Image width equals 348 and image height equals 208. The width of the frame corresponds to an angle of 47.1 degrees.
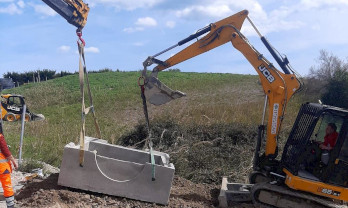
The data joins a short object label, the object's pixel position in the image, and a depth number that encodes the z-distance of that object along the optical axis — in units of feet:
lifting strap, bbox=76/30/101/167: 20.38
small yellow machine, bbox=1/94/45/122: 66.56
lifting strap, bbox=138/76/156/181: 23.38
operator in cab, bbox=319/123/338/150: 22.88
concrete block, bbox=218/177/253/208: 24.44
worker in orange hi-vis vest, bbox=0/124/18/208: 19.76
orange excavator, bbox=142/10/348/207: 22.68
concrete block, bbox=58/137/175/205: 21.29
